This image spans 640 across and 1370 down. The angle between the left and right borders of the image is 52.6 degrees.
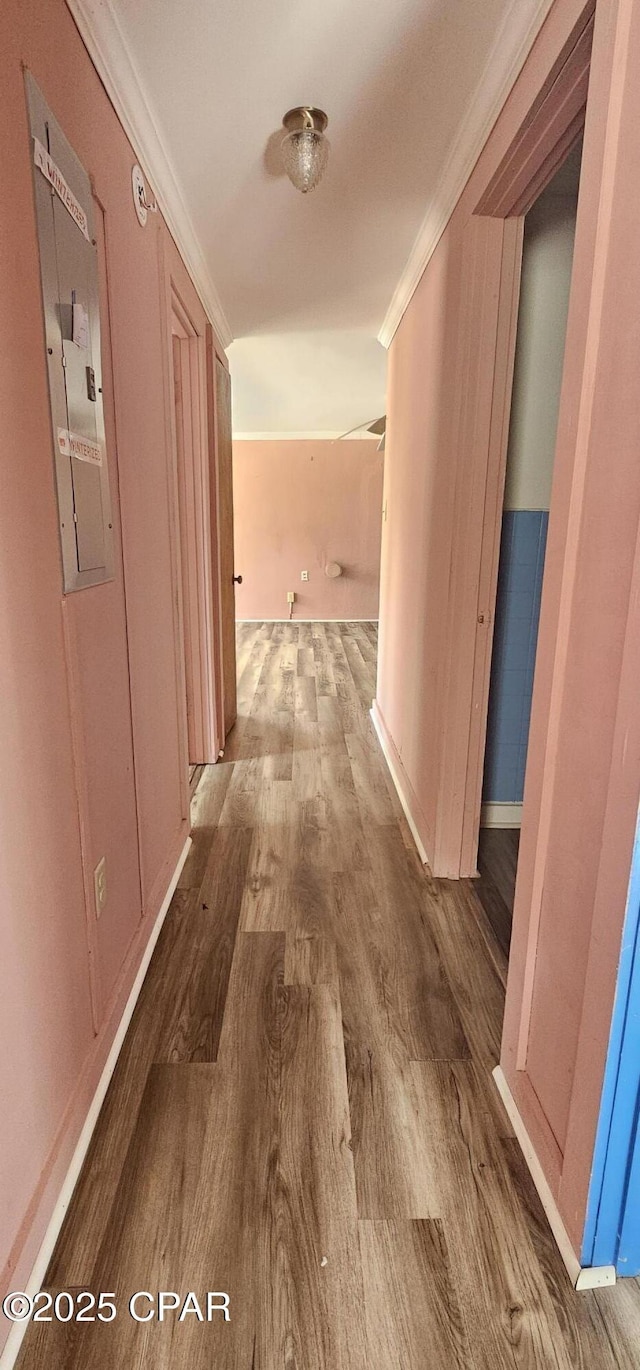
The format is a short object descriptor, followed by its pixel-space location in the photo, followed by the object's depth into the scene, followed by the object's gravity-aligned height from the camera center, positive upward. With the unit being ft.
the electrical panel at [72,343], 3.71 +1.10
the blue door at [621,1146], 3.12 -3.08
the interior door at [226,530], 11.57 -0.15
